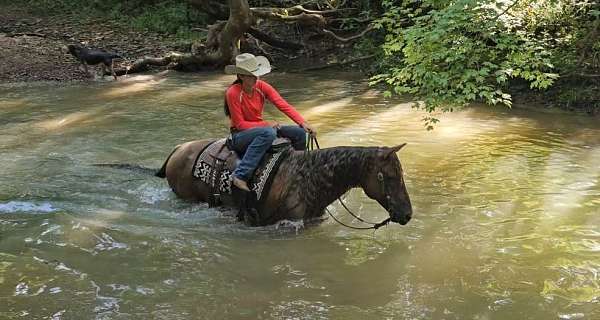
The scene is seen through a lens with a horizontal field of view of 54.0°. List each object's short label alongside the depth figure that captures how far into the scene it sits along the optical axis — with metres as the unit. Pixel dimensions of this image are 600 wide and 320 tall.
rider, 6.18
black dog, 16.88
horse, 5.54
